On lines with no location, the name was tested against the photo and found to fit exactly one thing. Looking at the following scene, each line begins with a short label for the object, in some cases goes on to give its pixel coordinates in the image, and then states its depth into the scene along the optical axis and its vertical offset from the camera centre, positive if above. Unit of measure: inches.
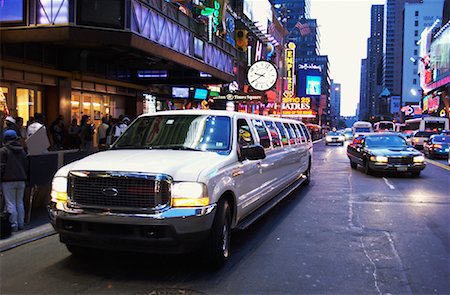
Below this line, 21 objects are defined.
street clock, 1296.8 +141.8
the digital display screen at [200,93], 1017.2 +66.1
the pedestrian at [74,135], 575.5 -20.2
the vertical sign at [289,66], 2778.1 +359.4
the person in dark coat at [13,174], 270.7 -33.9
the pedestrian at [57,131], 554.3 -15.5
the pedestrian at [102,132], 545.9 -14.9
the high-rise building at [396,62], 7030.5 +1018.2
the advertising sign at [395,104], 6318.9 +297.8
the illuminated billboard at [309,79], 4001.0 +398.0
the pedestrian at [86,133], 565.2 -17.1
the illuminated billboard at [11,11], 473.4 +114.9
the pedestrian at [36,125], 417.0 -5.8
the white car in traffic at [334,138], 1744.6 -56.3
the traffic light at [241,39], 1608.0 +302.1
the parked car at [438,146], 968.3 -45.2
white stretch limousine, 189.9 -32.4
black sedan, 567.2 -39.6
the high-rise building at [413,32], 5556.1 +1188.4
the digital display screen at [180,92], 993.5 +65.9
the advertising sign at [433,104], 3006.9 +153.1
